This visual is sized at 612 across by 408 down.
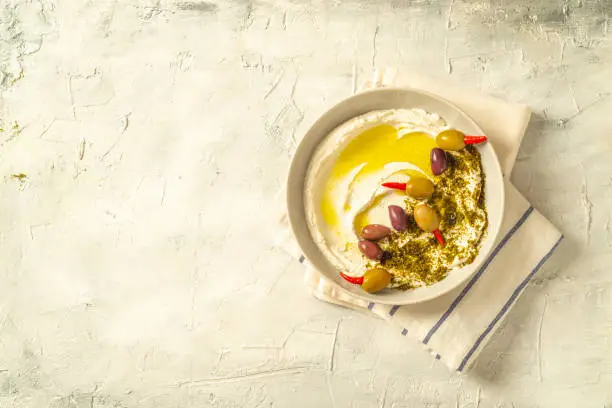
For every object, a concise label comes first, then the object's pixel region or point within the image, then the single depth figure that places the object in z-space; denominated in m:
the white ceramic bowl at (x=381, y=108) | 1.01
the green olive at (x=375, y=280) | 1.02
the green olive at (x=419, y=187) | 1.03
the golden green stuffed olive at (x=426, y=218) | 1.02
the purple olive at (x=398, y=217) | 1.04
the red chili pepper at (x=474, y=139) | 1.01
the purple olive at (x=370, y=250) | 1.04
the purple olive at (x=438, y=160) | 1.03
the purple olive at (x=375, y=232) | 1.05
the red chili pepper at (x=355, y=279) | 1.04
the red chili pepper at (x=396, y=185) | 1.04
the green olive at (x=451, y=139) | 1.01
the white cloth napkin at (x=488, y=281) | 1.08
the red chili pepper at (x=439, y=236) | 1.03
